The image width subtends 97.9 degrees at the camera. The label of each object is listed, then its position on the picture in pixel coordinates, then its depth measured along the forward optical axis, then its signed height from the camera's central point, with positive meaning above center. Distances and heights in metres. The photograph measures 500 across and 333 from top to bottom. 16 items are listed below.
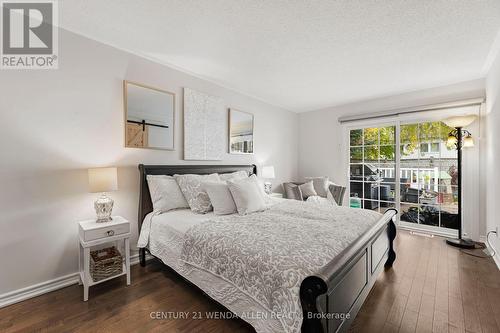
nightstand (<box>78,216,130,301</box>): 1.91 -0.66
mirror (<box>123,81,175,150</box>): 2.55 +0.61
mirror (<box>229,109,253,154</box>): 3.73 +0.61
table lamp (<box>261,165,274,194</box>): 4.14 -0.14
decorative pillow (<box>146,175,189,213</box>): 2.45 -0.33
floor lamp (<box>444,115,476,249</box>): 3.06 +0.37
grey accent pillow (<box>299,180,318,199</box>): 4.32 -0.48
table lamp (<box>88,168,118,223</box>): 2.03 -0.19
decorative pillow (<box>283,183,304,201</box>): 4.30 -0.52
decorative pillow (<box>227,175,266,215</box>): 2.41 -0.35
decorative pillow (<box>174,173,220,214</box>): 2.44 -0.31
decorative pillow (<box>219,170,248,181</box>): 3.21 -0.14
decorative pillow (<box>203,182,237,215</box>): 2.37 -0.36
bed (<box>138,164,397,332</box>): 1.16 -0.62
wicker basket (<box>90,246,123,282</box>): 1.98 -0.92
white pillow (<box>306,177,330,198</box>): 4.36 -0.39
